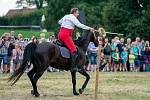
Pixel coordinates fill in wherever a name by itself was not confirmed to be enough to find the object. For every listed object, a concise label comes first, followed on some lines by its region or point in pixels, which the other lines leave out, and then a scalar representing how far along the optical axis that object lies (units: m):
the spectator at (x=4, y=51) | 24.86
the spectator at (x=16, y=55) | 25.19
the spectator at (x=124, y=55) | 28.00
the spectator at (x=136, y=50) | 28.22
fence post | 14.00
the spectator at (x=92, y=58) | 26.94
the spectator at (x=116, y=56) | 27.75
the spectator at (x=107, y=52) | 27.34
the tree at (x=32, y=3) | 104.56
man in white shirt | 15.24
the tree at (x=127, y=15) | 38.97
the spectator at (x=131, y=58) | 28.22
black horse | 14.86
